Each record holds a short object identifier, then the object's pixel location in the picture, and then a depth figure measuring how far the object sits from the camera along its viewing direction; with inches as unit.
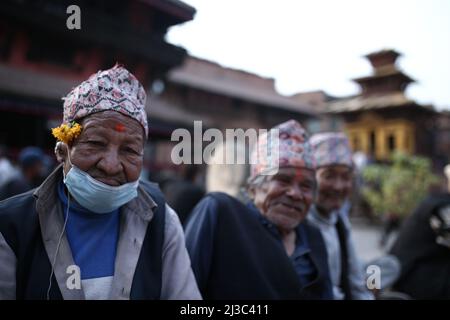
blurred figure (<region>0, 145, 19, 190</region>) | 209.2
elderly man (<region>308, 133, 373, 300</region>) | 92.4
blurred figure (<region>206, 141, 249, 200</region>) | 103.6
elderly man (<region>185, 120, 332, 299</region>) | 65.6
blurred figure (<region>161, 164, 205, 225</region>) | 124.8
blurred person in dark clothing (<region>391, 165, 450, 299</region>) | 112.6
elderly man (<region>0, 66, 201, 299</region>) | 44.9
